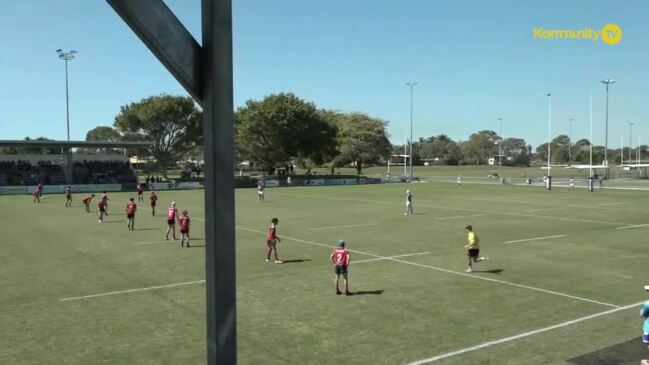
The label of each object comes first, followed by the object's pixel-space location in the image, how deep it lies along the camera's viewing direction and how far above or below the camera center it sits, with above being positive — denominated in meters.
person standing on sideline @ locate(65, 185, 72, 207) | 40.75 -2.70
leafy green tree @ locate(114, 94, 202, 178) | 75.19 +5.68
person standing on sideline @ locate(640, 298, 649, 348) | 8.08 -2.45
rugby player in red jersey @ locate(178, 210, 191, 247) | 21.44 -2.36
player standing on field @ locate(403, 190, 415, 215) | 34.14 -2.68
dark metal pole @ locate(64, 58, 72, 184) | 65.50 +1.12
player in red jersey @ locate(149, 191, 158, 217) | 33.19 -2.14
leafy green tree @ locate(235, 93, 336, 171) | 76.19 +4.71
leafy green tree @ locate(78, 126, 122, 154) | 155.50 +9.39
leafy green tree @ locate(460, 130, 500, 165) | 183.12 +5.54
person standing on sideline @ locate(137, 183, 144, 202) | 42.14 -2.61
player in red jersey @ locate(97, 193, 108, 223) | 29.81 -2.23
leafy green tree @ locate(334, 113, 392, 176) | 101.44 +4.54
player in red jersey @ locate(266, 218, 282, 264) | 18.14 -2.52
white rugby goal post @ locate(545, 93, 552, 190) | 60.77 -2.36
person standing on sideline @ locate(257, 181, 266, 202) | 45.81 -2.27
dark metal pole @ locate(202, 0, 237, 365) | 2.44 -0.05
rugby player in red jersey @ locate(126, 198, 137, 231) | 26.17 -2.15
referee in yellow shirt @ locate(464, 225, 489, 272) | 17.06 -2.60
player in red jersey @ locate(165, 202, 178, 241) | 23.19 -2.29
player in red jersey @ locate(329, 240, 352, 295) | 13.84 -2.46
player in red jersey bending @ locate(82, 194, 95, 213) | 35.59 -2.39
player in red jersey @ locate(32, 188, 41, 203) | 45.19 -2.51
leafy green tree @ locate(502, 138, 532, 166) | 180.25 +0.86
